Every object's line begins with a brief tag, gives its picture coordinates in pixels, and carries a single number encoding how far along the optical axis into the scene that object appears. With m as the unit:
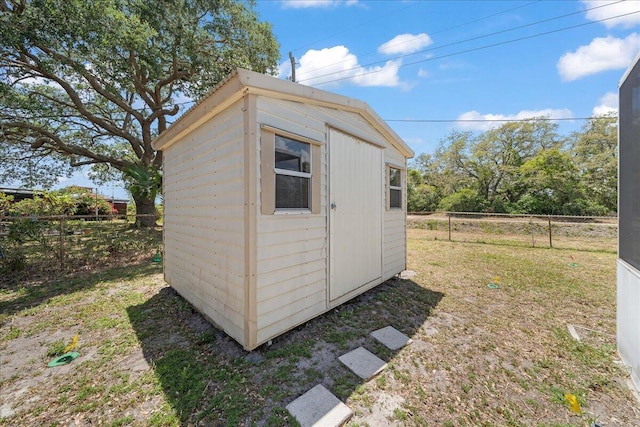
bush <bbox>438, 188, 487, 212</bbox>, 18.77
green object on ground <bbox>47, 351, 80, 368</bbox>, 2.51
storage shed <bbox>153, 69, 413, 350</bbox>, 2.50
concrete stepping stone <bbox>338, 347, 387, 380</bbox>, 2.36
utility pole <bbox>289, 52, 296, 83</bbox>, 9.58
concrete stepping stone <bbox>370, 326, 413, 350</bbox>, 2.84
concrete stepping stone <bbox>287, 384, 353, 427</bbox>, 1.82
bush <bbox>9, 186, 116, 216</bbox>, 6.06
